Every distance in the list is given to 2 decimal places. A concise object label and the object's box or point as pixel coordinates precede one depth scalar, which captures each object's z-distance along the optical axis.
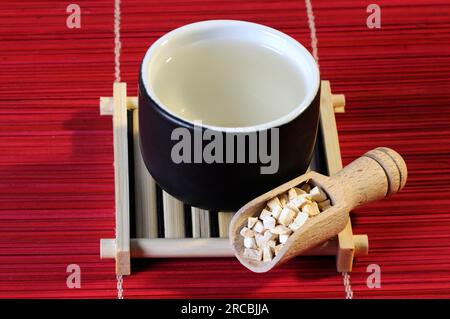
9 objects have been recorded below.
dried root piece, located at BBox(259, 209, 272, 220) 0.49
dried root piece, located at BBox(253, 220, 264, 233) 0.49
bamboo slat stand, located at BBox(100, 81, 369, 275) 0.51
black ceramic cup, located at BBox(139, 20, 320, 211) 0.49
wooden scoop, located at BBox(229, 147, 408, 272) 0.48
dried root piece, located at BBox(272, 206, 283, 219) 0.49
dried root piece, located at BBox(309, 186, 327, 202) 0.50
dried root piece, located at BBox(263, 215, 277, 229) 0.49
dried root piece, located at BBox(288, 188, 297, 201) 0.50
